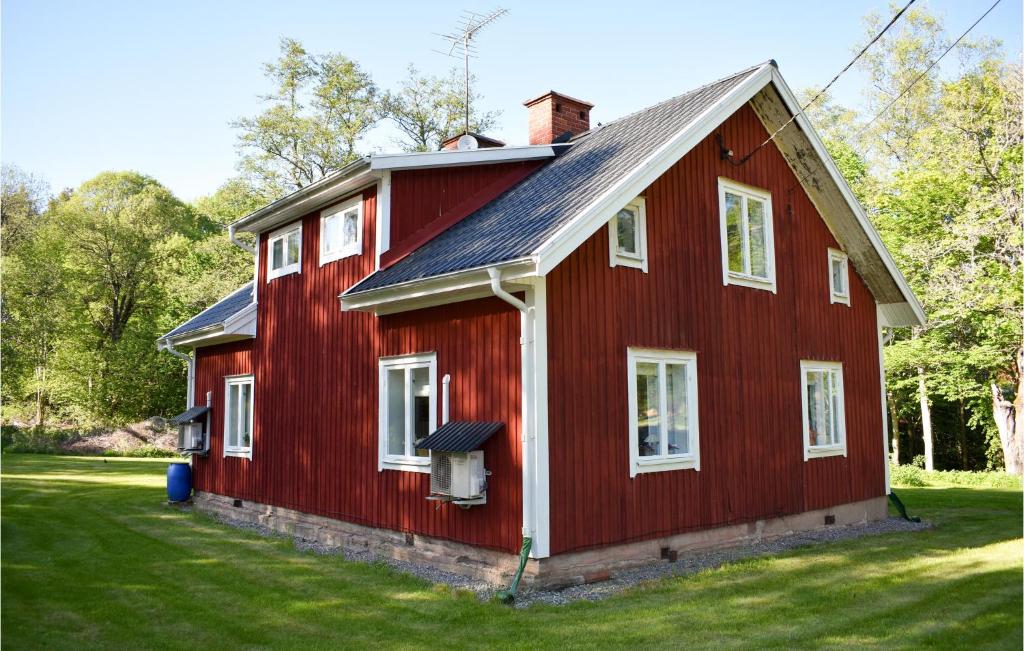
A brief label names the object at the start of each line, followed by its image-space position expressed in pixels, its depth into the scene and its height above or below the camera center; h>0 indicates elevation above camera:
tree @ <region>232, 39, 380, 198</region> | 30.30 +11.63
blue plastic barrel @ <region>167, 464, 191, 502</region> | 14.77 -1.26
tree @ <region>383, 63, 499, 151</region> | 31.34 +12.45
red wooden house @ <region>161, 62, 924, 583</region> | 8.09 +0.87
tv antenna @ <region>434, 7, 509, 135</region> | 13.84 +6.87
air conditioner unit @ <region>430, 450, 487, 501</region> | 7.91 -0.65
